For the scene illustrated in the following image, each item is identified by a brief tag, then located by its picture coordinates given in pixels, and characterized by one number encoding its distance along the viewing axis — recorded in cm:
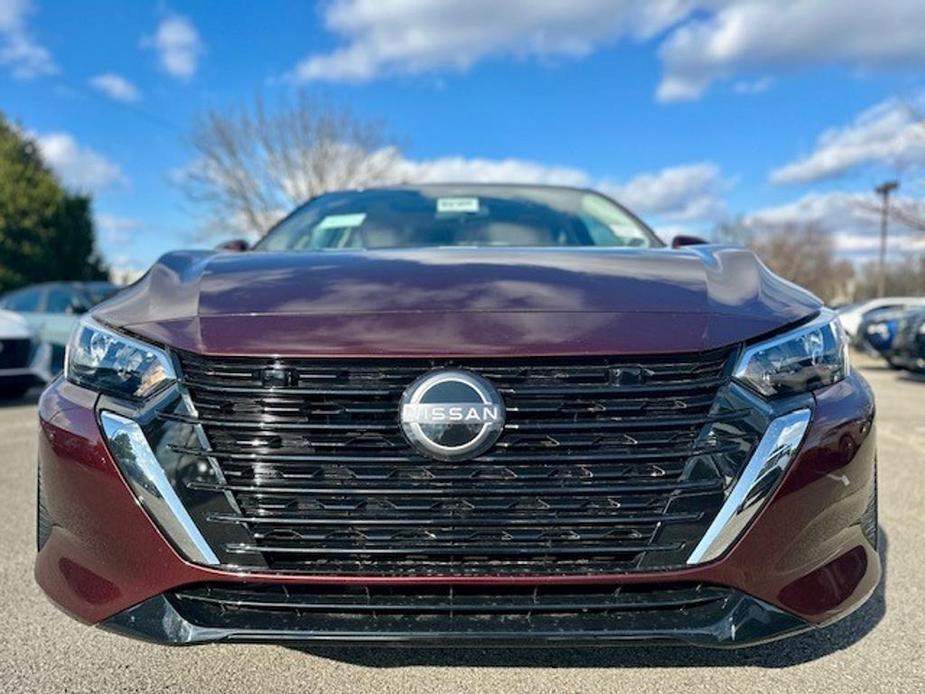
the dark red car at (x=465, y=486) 174
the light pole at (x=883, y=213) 2012
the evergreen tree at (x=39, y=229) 2028
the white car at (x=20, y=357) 784
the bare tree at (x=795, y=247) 5428
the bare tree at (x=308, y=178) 2533
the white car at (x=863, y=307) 1853
